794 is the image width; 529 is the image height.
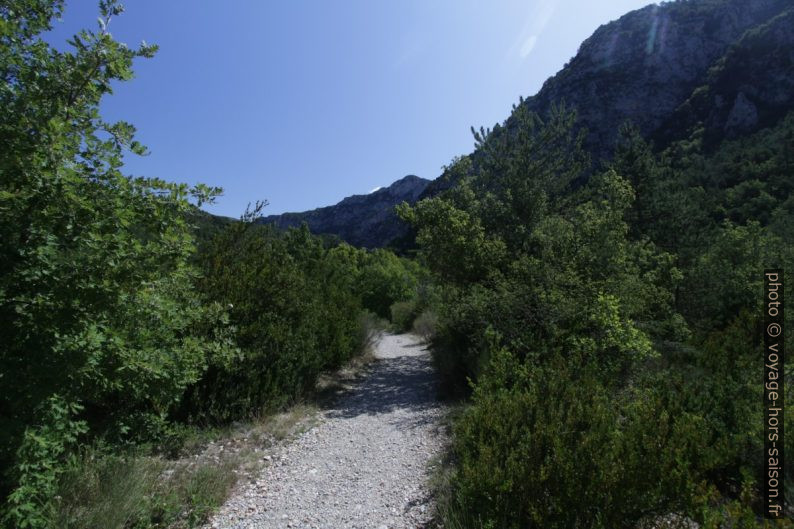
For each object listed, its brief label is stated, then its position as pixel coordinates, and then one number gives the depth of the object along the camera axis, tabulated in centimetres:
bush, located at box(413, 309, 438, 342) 1952
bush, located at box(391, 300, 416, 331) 2744
